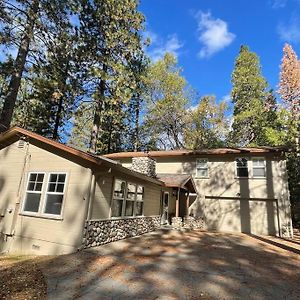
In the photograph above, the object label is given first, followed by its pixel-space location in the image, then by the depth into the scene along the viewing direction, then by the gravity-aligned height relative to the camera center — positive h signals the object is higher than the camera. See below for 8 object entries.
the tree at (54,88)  12.79 +7.29
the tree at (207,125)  26.11 +9.26
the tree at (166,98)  25.16 +11.34
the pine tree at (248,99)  24.60 +11.85
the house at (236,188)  14.72 +1.65
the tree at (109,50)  16.41 +10.74
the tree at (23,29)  11.02 +7.79
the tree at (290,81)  22.33 +12.41
